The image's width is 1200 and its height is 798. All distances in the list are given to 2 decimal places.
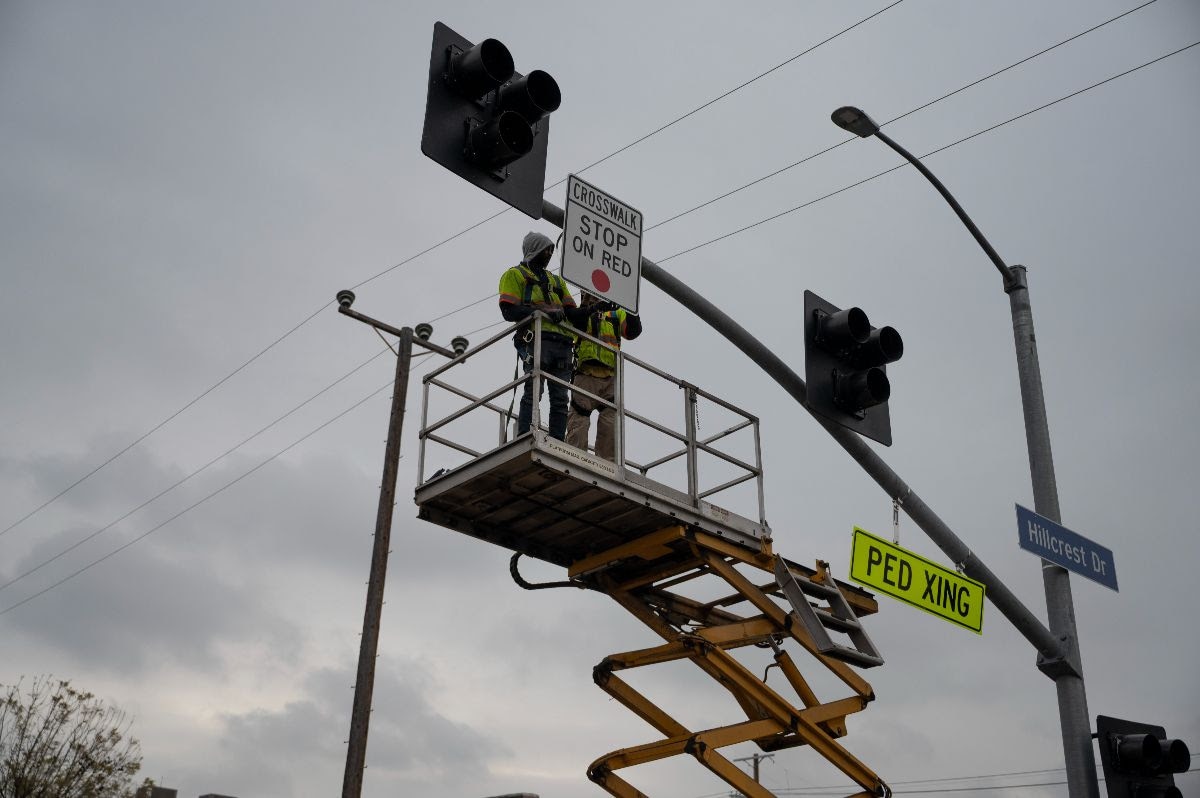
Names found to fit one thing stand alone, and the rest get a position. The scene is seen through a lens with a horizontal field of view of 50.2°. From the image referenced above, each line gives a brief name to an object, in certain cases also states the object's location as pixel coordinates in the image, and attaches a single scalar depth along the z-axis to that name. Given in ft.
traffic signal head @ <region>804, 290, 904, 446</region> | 33.73
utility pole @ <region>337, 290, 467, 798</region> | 55.72
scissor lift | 37.37
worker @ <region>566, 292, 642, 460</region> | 39.11
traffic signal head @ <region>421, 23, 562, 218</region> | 25.14
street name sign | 36.14
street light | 35.83
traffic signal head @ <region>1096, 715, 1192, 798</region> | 32.73
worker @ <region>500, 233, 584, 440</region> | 37.24
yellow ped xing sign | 35.12
